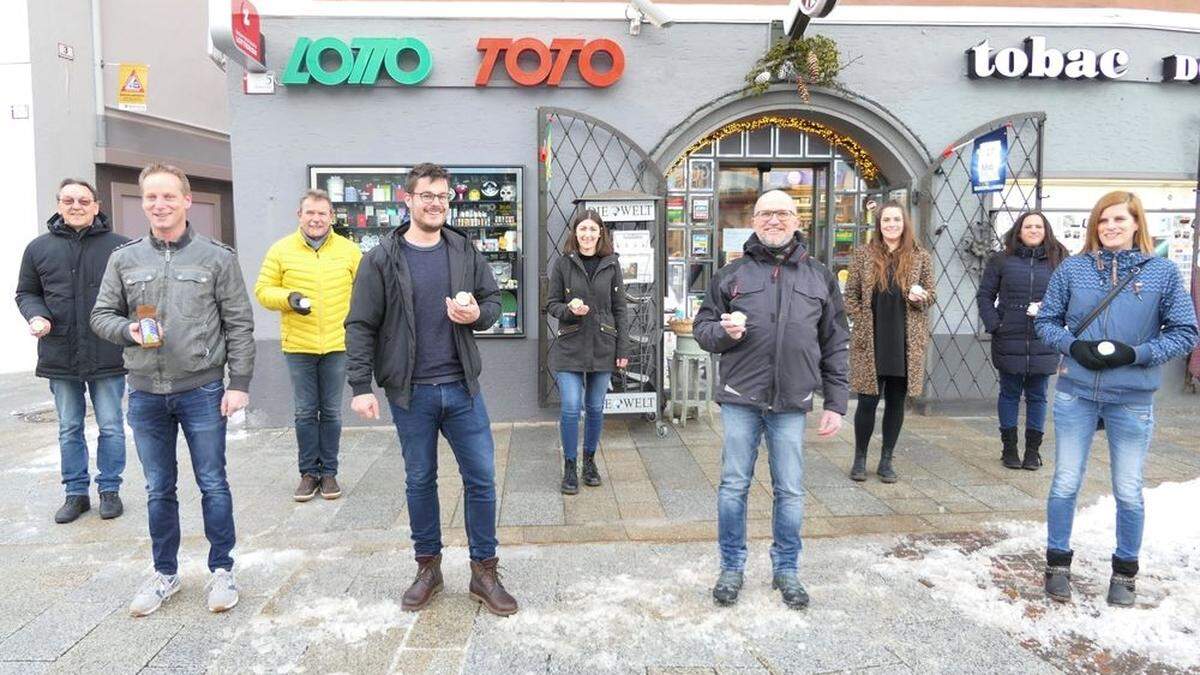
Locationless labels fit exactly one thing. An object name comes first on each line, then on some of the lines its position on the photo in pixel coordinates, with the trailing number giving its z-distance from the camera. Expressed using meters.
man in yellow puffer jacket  4.81
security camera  6.53
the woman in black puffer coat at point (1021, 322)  5.48
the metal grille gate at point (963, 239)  7.16
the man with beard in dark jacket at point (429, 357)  3.22
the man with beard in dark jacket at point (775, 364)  3.36
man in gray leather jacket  3.30
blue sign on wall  6.62
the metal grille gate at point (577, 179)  6.61
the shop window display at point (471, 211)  6.88
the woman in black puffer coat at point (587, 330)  4.95
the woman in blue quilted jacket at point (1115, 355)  3.35
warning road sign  9.45
